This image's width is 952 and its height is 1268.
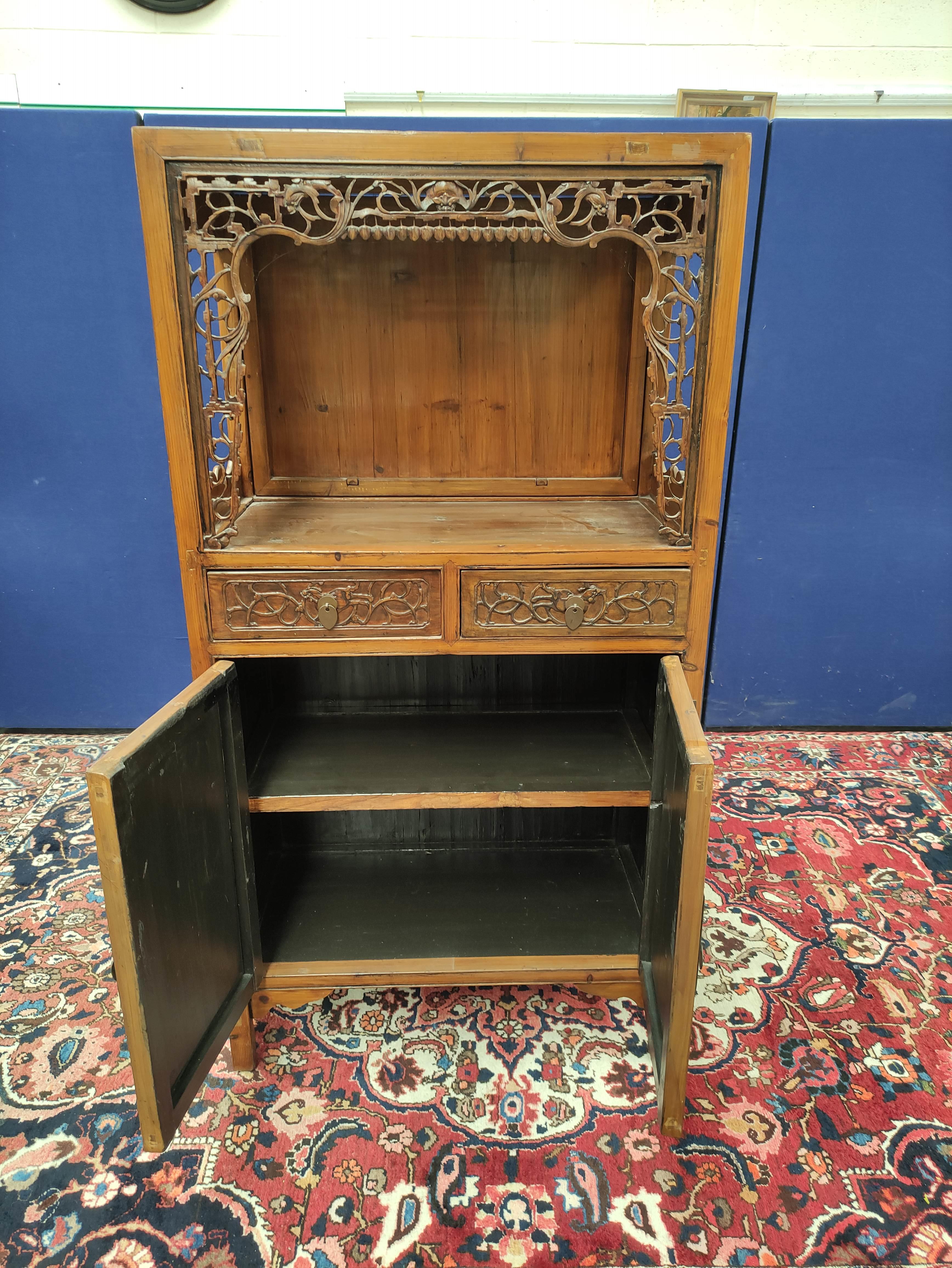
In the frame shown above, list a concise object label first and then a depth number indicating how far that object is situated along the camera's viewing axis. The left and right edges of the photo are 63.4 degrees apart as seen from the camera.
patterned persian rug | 1.27
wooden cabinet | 1.27
